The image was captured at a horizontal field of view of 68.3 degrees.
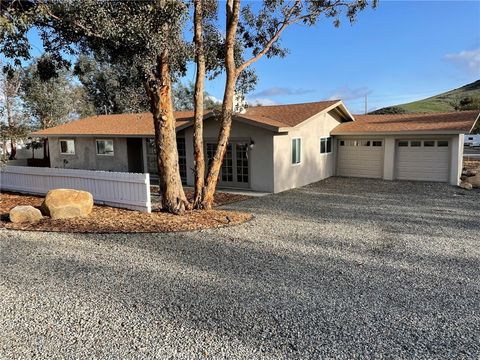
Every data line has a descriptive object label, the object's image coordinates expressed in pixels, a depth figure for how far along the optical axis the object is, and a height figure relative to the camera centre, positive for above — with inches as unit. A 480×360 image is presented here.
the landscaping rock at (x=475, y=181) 564.8 -60.8
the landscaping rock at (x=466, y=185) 548.4 -65.9
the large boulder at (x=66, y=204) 354.3 -52.7
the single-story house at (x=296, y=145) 546.0 +4.8
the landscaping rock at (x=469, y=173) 611.8 -52.4
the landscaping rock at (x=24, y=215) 345.7 -60.6
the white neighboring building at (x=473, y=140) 1585.9 +13.6
